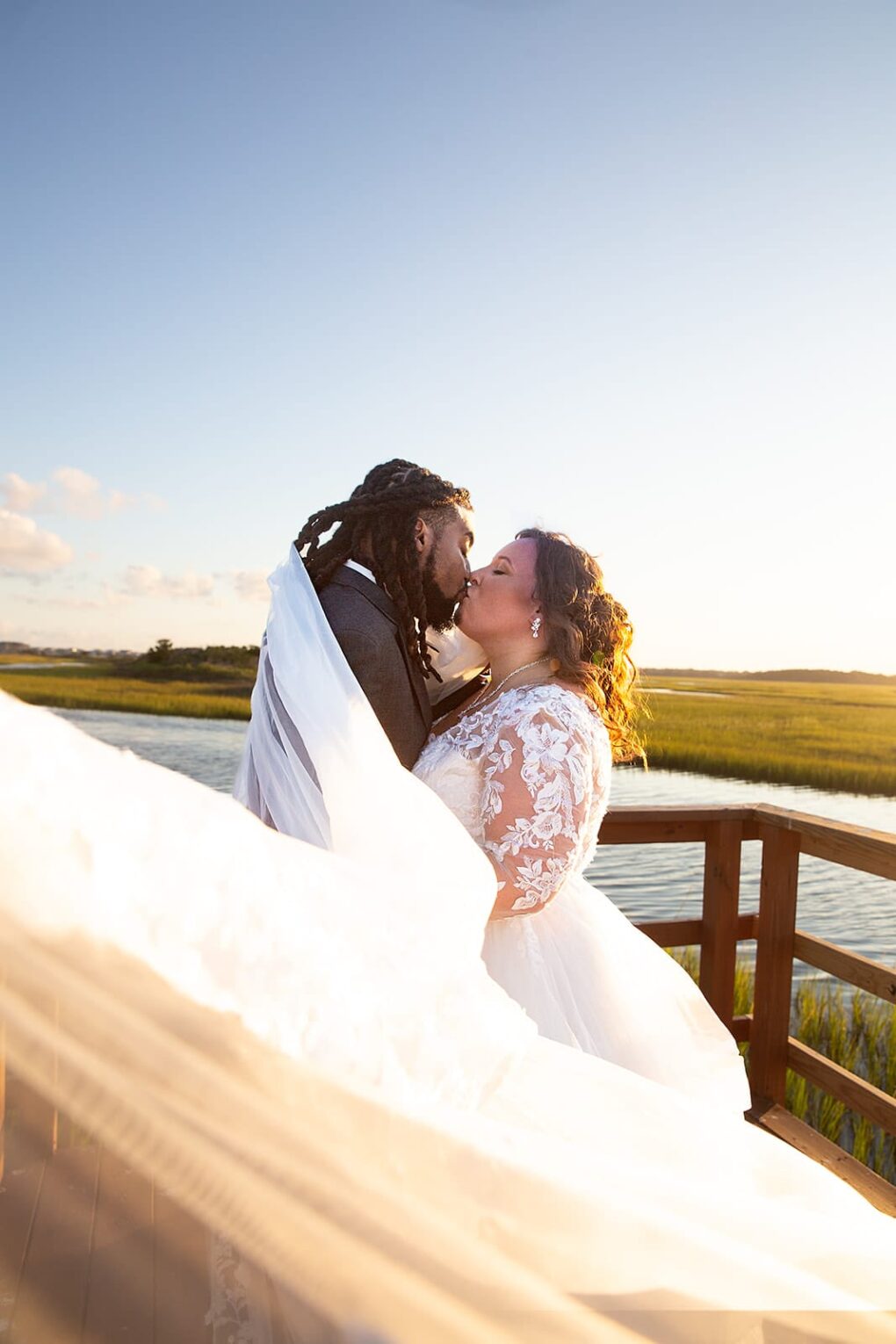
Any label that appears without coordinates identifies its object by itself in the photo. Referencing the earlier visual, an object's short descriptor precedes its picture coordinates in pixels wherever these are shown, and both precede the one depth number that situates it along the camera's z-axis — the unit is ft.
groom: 6.07
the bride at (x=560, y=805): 5.94
